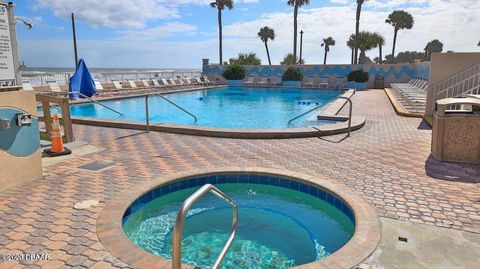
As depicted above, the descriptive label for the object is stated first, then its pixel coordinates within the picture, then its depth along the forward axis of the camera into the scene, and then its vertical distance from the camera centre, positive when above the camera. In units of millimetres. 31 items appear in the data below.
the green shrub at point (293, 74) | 26250 +694
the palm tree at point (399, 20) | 39750 +7545
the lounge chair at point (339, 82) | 24169 +73
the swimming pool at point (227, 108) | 12104 -1172
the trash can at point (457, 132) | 5348 -799
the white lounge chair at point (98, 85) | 18847 -156
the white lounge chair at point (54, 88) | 16188 -288
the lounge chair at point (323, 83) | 24591 -3
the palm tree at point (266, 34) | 46469 +6787
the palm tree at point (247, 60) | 33594 +2302
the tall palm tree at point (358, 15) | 29638 +6102
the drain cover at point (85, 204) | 3787 -1402
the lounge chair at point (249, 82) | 27341 +61
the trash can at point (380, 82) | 25109 +84
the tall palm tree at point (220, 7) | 35312 +8160
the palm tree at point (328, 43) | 52250 +6275
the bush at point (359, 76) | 24344 +514
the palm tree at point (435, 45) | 63844 +7424
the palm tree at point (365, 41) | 30989 +3861
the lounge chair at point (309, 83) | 25042 -6
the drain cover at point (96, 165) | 5312 -1352
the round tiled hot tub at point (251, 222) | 3430 -1694
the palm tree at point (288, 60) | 35688 +2460
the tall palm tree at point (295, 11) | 32406 +7110
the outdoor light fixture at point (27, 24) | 4207 +752
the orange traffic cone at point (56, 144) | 5981 -1118
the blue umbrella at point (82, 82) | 15219 +10
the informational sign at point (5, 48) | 4008 +416
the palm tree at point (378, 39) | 31972 +4391
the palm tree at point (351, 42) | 37906 +4810
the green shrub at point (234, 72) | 27859 +890
